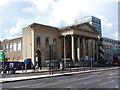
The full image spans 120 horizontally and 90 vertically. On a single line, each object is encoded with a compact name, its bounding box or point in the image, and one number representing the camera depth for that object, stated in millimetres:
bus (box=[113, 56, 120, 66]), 71556
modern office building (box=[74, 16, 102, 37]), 111956
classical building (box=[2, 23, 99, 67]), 61938
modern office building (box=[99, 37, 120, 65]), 93812
